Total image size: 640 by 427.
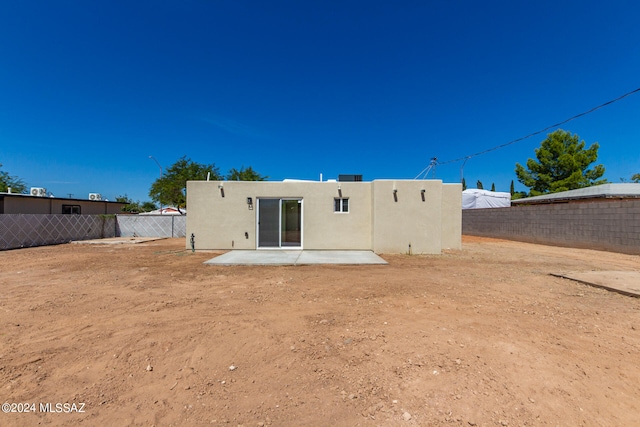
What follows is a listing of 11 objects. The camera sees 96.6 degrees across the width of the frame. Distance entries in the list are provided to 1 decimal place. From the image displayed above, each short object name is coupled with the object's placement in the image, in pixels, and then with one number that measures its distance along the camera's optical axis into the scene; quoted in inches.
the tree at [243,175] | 1171.3
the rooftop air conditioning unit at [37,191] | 849.5
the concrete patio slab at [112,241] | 583.3
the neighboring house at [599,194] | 552.1
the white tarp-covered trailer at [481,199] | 1040.8
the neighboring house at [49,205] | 689.6
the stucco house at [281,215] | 421.4
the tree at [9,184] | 1212.2
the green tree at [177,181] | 1037.2
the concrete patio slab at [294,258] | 323.0
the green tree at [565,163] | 839.7
